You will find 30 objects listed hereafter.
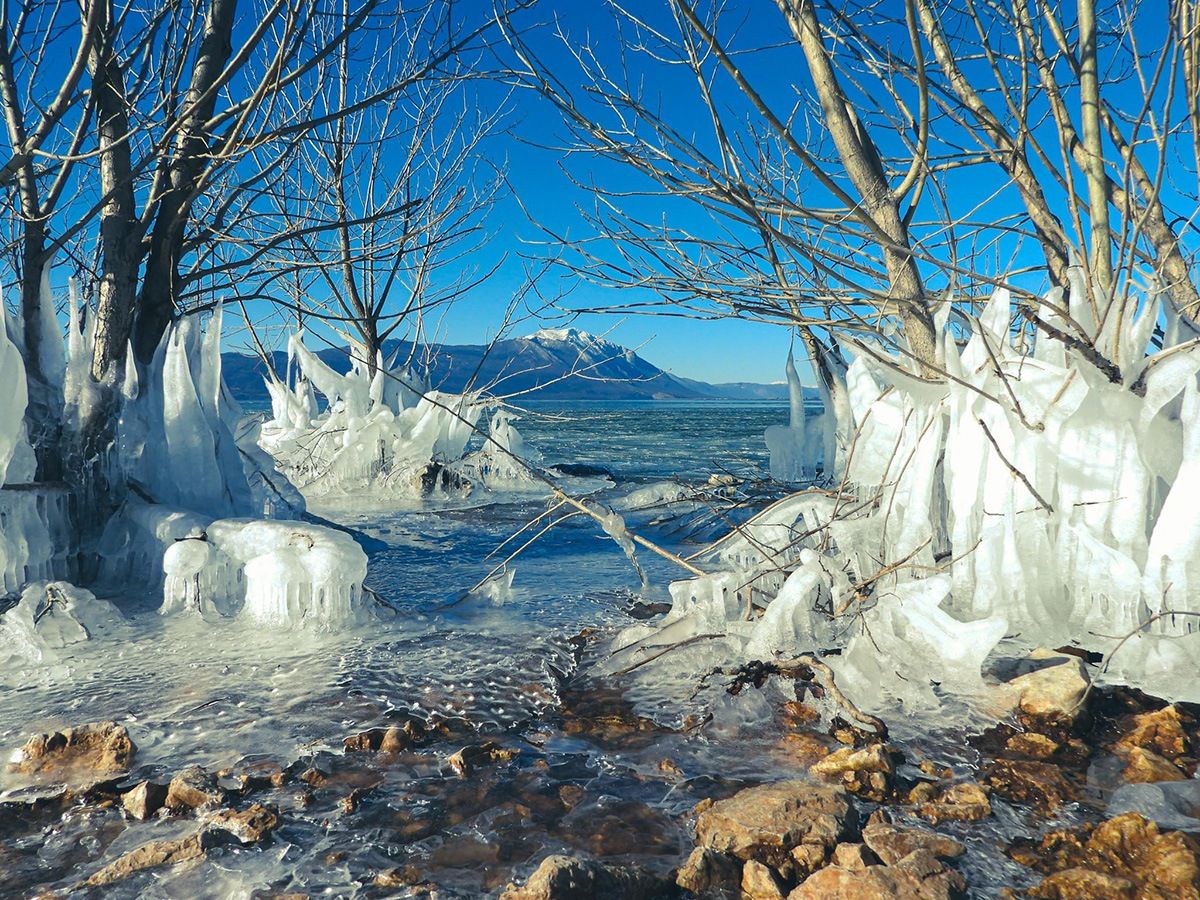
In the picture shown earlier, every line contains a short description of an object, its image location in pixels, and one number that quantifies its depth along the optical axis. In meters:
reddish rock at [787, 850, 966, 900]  1.45
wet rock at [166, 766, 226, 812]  1.91
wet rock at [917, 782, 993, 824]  1.80
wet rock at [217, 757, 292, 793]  2.04
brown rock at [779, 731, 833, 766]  2.15
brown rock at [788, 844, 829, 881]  1.61
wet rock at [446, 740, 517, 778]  2.13
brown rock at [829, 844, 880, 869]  1.55
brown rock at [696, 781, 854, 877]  1.66
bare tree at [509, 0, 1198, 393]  2.62
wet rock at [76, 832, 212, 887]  1.63
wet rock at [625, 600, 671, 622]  3.77
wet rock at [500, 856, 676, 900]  1.52
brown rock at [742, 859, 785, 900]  1.53
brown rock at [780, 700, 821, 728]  2.37
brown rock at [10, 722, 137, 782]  2.09
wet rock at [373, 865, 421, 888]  1.63
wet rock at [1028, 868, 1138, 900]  1.46
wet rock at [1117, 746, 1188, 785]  1.94
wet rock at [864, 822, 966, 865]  1.62
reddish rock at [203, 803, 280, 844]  1.79
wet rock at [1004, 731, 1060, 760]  2.10
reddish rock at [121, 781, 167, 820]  1.87
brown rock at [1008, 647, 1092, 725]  2.24
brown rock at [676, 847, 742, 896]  1.59
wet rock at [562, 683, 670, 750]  2.34
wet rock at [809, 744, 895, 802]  1.91
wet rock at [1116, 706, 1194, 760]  2.06
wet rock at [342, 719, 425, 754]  2.27
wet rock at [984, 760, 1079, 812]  1.88
